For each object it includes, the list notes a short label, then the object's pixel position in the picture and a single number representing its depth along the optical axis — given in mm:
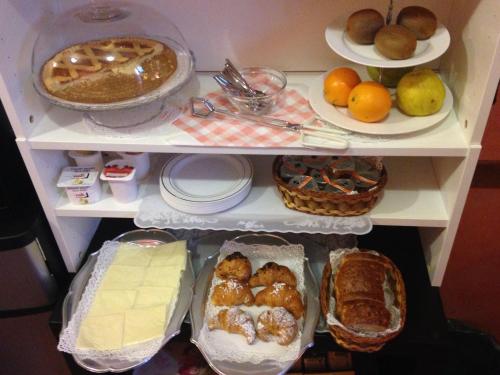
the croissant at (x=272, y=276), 1037
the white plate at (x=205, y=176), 1029
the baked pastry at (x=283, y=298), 987
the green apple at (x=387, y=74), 967
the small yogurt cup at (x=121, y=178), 1009
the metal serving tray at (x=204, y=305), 923
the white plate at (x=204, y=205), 1009
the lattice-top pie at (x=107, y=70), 921
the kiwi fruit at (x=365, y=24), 892
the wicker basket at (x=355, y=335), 903
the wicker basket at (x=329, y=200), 956
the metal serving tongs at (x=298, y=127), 890
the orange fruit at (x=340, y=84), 936
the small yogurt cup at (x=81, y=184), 1019
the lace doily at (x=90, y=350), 935
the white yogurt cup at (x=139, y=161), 1050
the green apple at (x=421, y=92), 894
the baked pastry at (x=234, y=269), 1045
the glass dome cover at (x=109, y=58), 919
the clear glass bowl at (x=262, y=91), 980
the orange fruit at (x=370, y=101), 881
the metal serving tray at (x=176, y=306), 933
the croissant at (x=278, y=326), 939
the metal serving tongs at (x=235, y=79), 1004
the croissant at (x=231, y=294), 1007
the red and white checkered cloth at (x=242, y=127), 916
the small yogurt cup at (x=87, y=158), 1047
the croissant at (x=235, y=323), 956
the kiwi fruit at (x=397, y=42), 847
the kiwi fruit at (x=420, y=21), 885
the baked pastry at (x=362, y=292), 915
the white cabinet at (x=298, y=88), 878
